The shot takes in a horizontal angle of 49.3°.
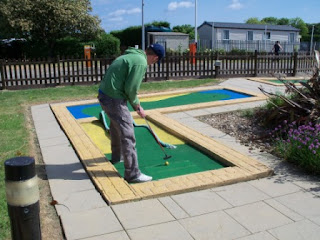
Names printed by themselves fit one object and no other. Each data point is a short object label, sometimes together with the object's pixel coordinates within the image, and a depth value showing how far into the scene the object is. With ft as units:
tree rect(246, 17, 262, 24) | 290.76
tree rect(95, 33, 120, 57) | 94.88
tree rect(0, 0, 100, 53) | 82.74
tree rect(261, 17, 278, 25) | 352.92
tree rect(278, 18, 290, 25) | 349.49
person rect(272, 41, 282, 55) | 87.66
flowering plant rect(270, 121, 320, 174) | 14.47
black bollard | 7.83
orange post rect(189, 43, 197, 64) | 50.11
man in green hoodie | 13.16
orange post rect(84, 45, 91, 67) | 76.23
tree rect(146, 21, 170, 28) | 144.95
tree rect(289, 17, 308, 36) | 286.25
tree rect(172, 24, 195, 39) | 170.86
